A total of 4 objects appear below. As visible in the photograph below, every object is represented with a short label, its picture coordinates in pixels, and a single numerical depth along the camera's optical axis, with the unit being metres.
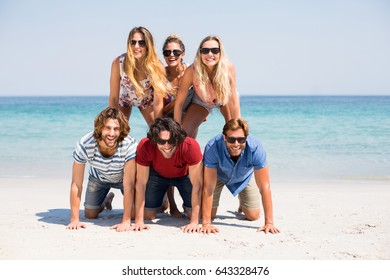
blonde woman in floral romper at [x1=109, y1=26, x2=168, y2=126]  5.23
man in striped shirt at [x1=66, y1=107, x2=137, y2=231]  4.62
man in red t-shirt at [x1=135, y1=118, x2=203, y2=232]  4.47
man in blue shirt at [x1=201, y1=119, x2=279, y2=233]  4.43
